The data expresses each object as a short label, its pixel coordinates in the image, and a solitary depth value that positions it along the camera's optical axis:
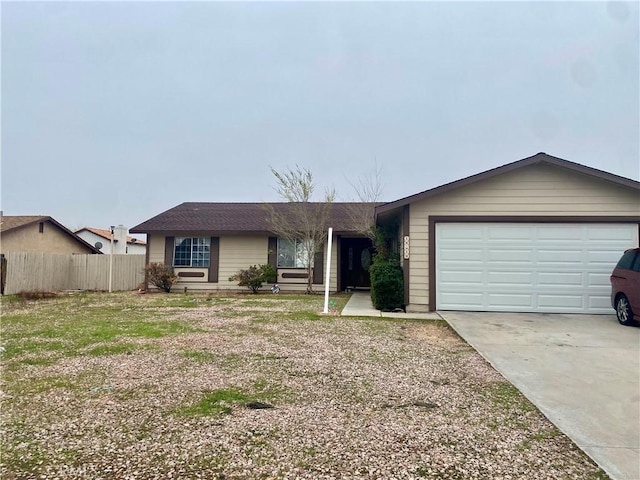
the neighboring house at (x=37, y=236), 17.20
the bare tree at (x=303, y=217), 13.91
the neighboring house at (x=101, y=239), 31.39
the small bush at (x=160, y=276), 14.41
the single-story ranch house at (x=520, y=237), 8.85
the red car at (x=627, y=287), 7.21
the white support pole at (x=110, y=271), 15.50
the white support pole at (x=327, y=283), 8.93
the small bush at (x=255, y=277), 14.19
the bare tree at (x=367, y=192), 15.19
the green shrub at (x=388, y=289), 9.32
